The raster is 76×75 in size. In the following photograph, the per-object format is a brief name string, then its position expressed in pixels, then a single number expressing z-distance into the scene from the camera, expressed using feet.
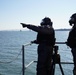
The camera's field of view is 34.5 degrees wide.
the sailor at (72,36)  8.53
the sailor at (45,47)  8.71
